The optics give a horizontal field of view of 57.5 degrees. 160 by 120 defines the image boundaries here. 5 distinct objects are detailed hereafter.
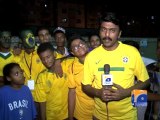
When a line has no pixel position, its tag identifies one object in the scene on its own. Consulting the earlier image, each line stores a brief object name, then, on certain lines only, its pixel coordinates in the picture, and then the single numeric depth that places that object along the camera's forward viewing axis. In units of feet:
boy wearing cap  8.66
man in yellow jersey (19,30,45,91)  7.53
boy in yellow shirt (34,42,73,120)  6.24
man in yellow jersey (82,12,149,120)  4.83
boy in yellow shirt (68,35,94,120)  6.00
